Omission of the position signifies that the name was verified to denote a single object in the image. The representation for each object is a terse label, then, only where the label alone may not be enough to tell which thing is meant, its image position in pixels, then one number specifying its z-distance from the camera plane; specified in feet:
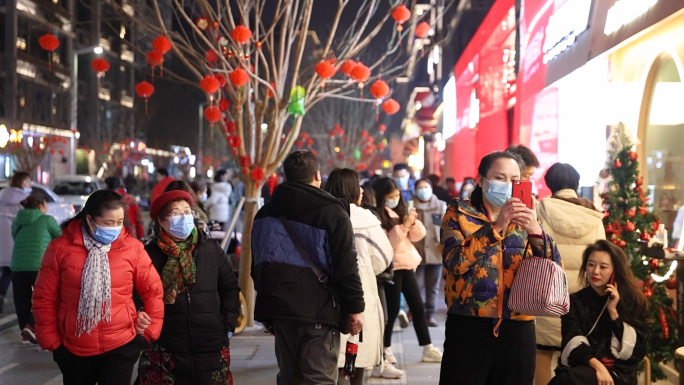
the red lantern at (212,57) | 35.01
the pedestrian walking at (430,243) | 35.22
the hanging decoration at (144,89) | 38.81
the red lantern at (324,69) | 32.31
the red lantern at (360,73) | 34.14
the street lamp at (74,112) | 112.18
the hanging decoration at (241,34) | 30.83
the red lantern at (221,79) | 34.09
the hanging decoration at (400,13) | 34.55
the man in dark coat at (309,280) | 15.90
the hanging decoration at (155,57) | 33.65
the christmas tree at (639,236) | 20.95
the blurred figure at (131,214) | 35.73
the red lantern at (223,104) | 34.94
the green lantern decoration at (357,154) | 191.19
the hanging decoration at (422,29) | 37.93
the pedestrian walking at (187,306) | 16.80
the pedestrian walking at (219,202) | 52.21
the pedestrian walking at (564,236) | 19.56
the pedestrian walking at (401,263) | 27.43
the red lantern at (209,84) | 32.42
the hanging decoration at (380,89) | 37.17
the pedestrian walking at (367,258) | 19.51
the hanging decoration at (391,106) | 40.88
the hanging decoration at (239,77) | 31.45
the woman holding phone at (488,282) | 13.25
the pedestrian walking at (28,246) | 30.17
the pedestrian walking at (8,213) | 36.13
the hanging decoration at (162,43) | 31.94
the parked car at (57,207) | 54.08
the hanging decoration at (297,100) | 33.49
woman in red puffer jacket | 14.99
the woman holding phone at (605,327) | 16.56
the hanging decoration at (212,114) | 34.37
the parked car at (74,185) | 87.13
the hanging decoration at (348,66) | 34.65
